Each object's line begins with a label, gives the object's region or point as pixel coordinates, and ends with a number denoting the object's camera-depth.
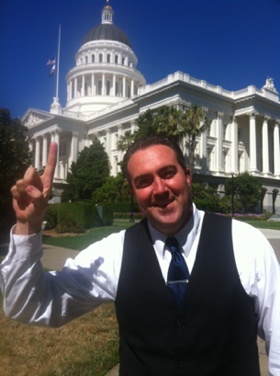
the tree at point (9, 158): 13.40
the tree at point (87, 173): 51.88
